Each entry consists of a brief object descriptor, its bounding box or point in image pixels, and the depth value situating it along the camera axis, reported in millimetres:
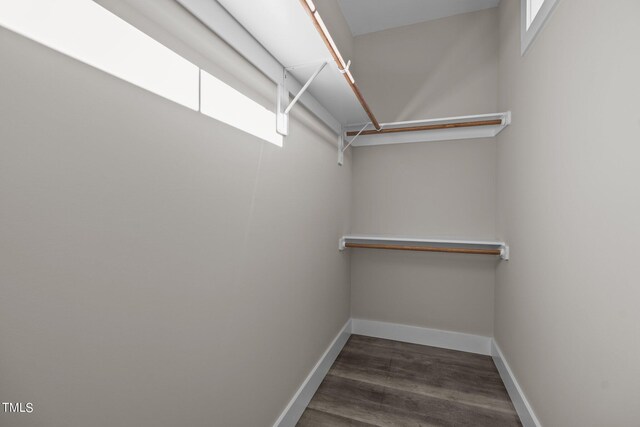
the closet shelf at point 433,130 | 2066
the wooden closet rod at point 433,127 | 2034
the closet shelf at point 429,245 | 2035
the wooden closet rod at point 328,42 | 865
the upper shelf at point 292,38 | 917
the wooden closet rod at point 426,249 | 2045
